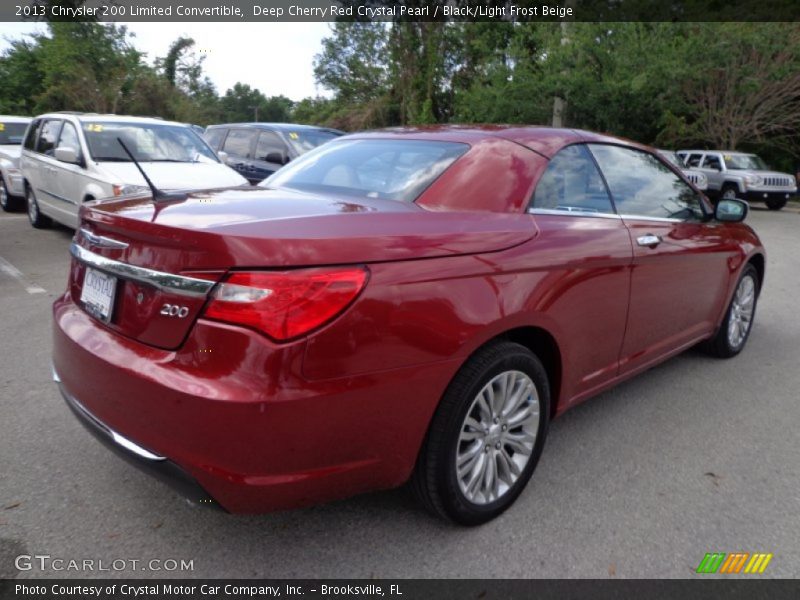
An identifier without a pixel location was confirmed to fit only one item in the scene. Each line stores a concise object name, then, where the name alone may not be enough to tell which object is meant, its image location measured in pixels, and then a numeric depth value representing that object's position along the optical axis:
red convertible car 2.02
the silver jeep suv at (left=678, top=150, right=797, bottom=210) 19.12
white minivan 7.59
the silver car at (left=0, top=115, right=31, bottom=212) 11.50
